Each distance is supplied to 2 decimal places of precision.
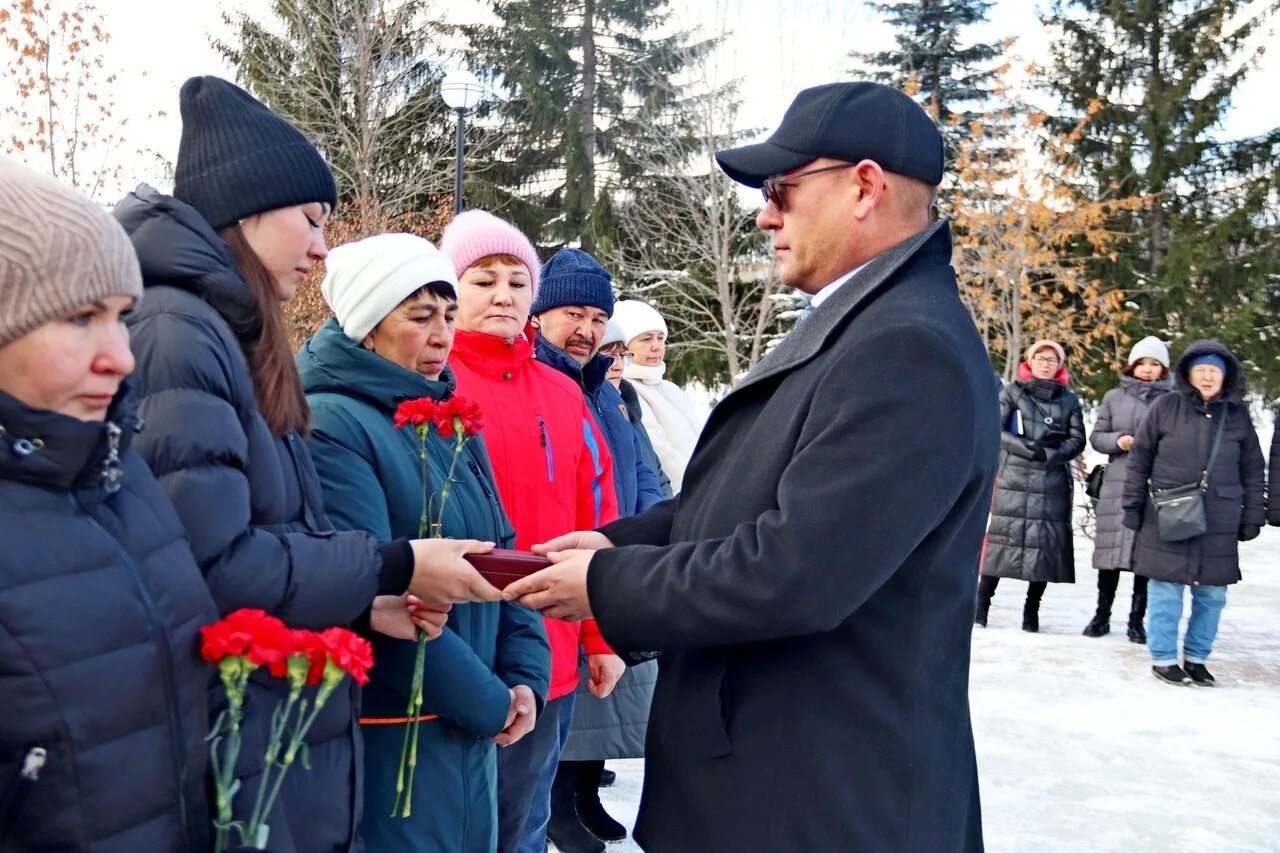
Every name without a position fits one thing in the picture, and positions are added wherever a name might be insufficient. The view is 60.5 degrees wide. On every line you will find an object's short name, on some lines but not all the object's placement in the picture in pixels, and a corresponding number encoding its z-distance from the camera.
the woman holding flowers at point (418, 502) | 2.37
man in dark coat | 1.74
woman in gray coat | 8.23
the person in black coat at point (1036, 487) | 8.45
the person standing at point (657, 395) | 5.90
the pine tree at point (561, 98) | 26.02
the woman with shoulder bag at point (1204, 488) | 7.07
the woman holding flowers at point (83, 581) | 1.34
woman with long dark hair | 1.69
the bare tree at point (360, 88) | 20.66
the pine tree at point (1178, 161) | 23.09
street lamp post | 12.25
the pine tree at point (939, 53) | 28.12
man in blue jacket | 4.39
